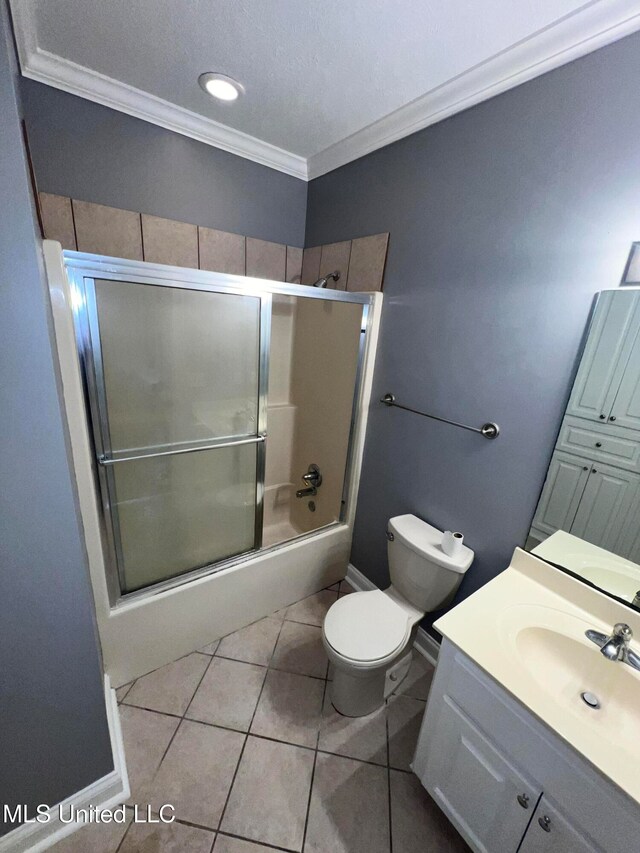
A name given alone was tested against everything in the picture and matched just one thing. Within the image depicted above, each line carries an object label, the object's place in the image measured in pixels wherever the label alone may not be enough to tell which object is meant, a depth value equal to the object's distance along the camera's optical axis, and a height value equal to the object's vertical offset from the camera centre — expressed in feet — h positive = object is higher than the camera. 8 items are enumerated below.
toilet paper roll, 4.53 -2.56
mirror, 3.21 -1.06
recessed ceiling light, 4.02 +2.76
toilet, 4.19 -3.64
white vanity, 2.27 -2.77
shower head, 5.91 +0.91
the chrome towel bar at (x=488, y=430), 4.20 -1.02
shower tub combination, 3.82 -1.67
